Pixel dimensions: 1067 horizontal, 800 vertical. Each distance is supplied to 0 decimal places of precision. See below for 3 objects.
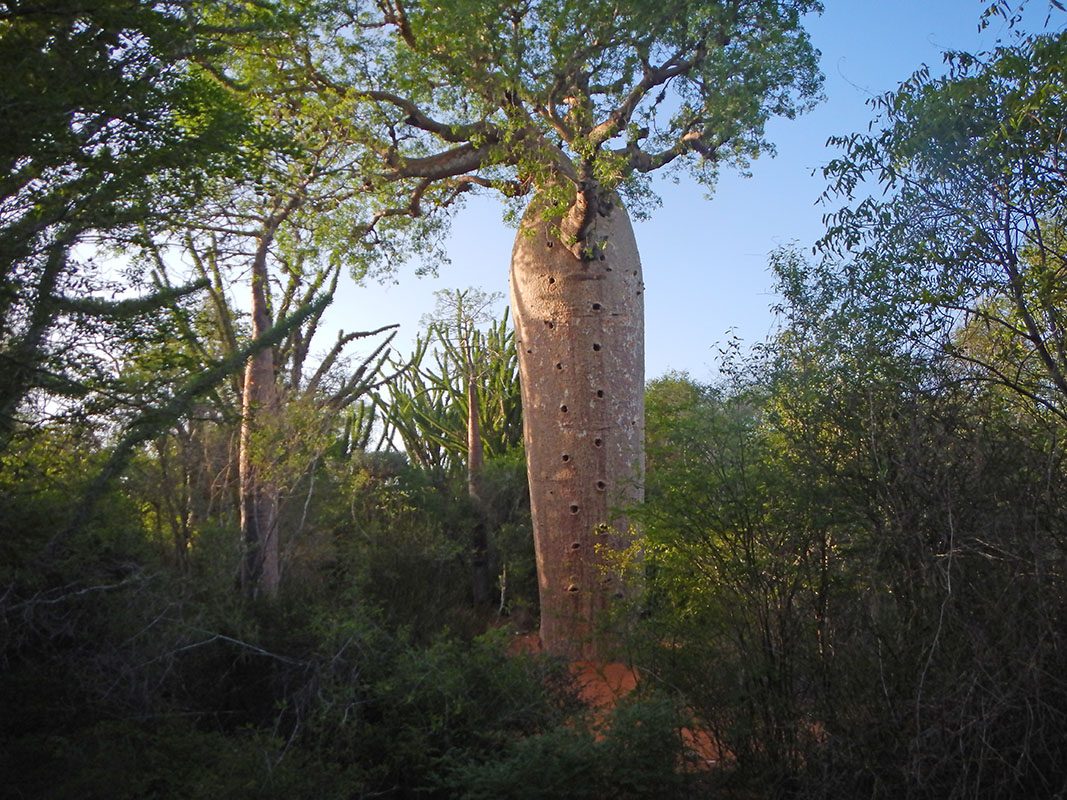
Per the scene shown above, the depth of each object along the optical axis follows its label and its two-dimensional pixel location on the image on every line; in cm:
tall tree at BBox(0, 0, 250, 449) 486
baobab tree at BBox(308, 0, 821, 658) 862
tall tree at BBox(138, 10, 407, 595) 935
